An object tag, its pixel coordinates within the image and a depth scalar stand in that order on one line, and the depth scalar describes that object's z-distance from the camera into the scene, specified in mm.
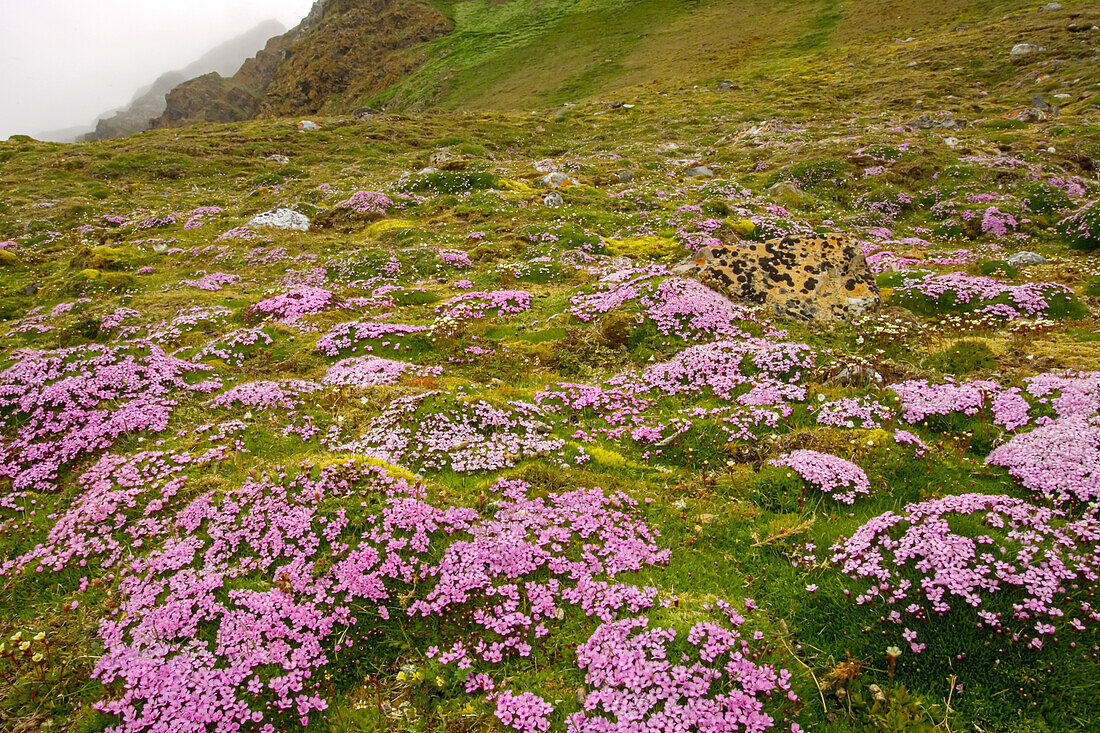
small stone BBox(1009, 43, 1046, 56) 55406
